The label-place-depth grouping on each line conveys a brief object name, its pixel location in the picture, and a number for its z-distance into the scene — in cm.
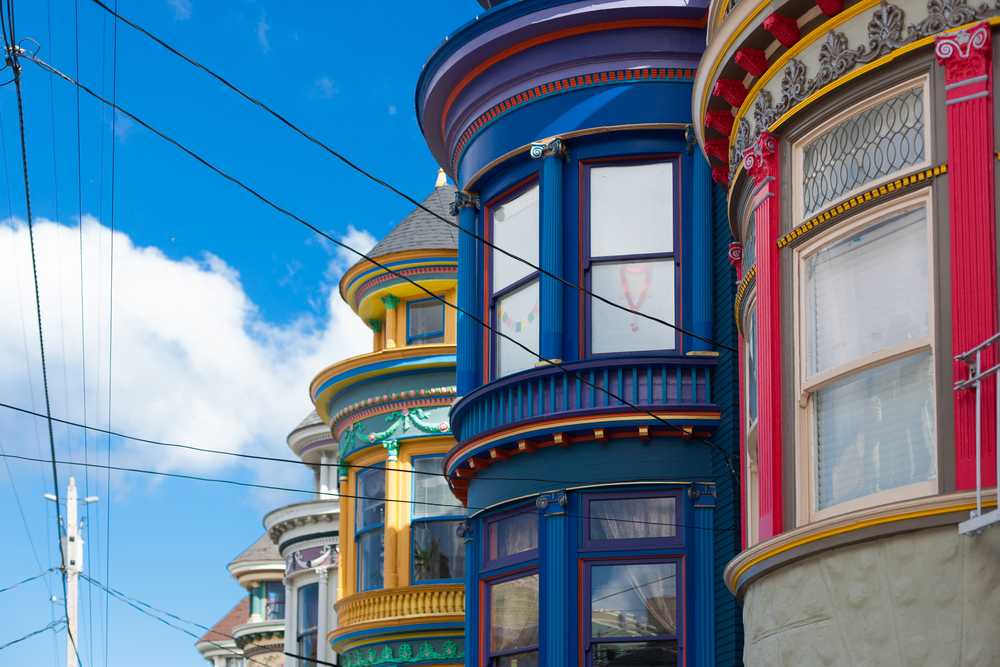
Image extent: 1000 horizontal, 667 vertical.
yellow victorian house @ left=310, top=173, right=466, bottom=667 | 2108
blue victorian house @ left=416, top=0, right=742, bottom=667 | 1386
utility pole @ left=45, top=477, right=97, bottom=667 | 3192
